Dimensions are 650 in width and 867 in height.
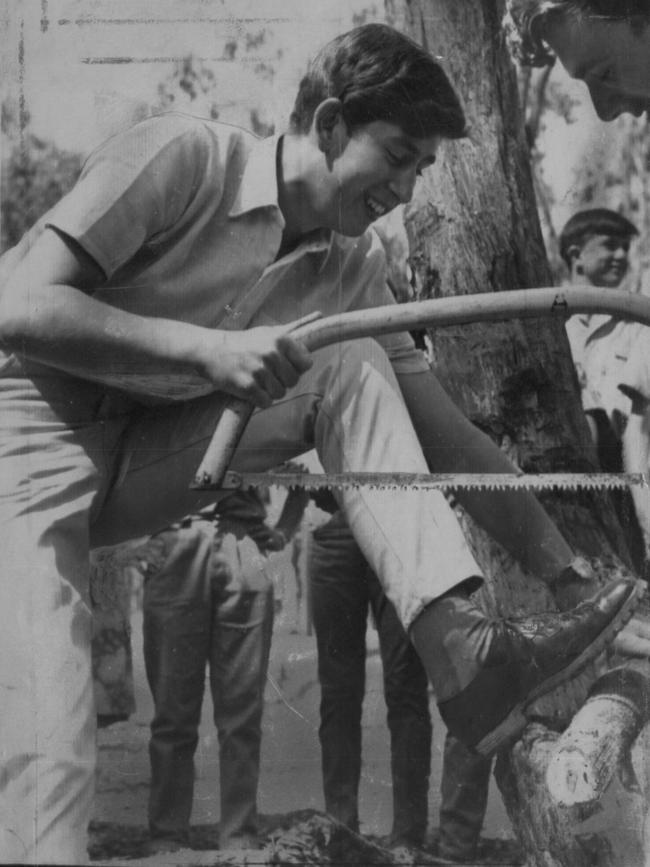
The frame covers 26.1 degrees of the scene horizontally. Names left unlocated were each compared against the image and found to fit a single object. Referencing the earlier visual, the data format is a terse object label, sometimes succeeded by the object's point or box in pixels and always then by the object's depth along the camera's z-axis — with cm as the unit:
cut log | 425
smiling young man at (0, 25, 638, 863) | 404
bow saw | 399
